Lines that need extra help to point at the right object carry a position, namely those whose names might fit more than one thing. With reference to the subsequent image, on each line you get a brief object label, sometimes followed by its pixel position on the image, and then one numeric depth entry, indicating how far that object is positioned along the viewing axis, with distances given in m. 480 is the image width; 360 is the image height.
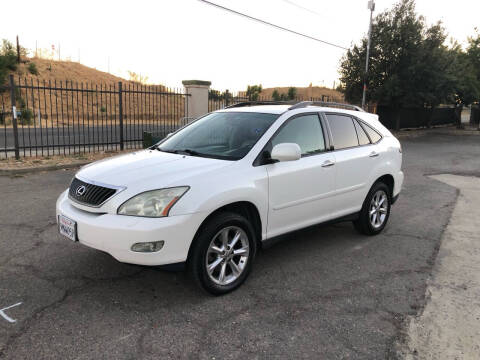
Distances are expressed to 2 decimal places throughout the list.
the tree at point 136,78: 53.50
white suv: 3.19
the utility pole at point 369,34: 22.20
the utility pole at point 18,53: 41.98
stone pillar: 15.15
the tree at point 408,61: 21.70
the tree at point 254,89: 59.16
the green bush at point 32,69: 41.38
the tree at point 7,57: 36.03
